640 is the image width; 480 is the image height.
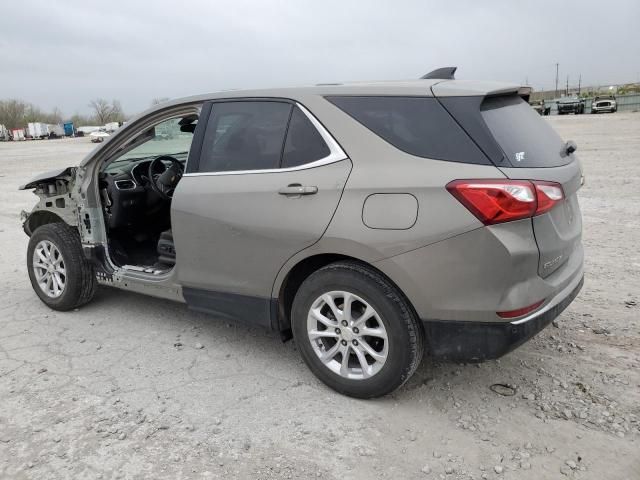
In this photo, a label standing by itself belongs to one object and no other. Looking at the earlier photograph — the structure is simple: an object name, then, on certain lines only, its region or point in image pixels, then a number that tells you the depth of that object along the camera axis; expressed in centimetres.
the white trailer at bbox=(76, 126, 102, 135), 7606
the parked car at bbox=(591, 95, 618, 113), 3947
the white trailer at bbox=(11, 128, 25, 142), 7025
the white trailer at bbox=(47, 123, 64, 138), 7469
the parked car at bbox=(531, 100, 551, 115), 3740
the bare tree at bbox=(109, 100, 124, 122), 9162
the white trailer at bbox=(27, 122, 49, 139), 7150
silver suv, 263
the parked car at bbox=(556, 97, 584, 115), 4125
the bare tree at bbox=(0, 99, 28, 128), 8231
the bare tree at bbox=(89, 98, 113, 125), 9565
